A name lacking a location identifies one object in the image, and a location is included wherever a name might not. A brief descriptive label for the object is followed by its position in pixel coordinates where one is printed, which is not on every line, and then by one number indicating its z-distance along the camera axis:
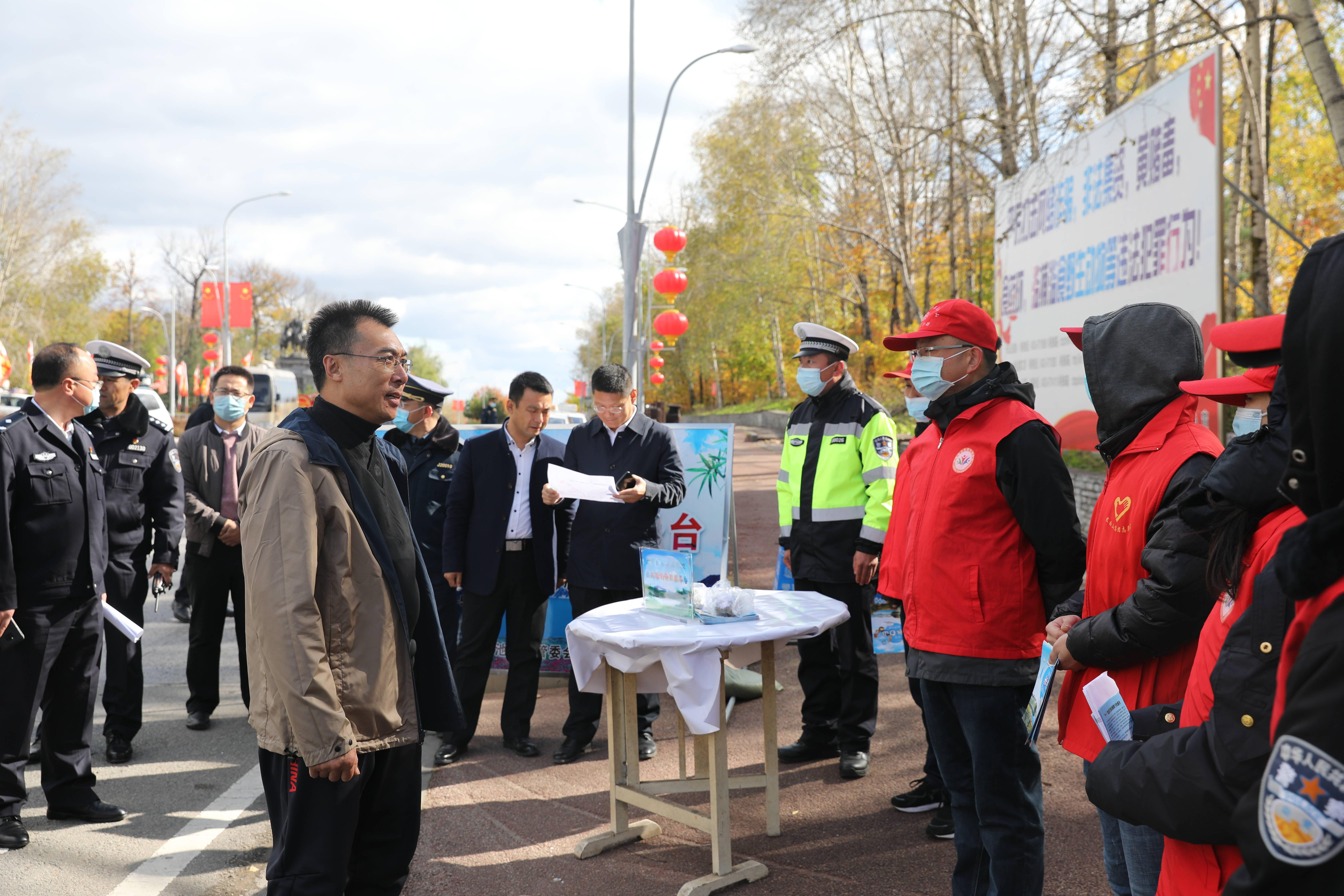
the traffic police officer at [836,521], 4.87
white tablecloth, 3.55
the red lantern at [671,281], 14.57
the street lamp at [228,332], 31.31
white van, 31.78
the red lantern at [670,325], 16.41
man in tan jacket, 2.43
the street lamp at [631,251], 11.91
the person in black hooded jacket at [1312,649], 1.02
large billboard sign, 6.71
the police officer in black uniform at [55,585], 4.10
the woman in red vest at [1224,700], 1.35
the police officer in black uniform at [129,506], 5.11
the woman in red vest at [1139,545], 2.19
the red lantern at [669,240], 13.95
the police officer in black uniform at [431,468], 6.07
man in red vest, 2.90
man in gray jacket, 5.71
